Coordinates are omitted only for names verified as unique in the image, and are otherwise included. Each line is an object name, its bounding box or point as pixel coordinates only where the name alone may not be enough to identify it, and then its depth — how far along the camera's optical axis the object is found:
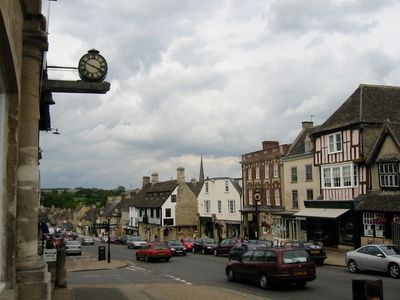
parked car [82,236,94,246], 72.57
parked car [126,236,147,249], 53.35
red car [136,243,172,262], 33.94
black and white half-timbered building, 32.06
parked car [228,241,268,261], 28.25
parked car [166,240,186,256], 40.50
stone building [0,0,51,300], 6.99
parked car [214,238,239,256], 38.49
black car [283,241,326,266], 27.96
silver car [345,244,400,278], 20.89
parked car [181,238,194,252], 46.85
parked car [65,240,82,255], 44.94
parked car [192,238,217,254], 41.69
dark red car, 17.59
